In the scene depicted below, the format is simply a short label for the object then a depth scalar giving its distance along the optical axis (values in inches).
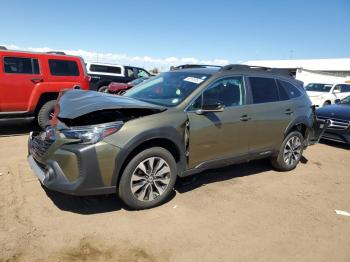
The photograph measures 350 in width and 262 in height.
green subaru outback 149.6
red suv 303.7
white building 1974.7
